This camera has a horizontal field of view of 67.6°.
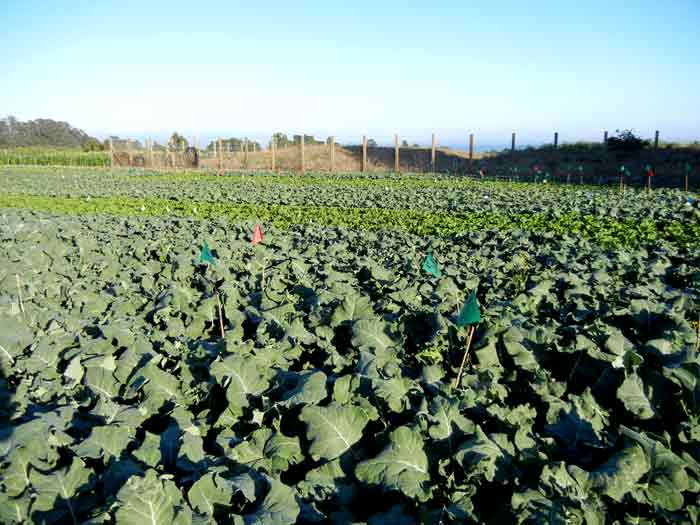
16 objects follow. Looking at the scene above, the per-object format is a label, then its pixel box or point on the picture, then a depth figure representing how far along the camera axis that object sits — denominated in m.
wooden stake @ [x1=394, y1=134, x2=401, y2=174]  34.62
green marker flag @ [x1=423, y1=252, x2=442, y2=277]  4.51
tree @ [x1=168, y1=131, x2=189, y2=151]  43.12
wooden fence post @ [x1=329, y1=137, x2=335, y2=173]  35.34
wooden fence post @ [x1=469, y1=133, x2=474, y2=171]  33.56
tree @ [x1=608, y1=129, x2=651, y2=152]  33.28
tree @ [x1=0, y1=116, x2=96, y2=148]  96.38
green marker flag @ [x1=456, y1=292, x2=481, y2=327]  3.19
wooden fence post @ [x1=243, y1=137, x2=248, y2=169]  39.50
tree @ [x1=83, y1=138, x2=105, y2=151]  70.50
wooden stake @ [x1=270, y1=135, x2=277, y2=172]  37.76
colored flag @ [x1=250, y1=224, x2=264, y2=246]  6.67
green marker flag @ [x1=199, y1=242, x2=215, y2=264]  5.19
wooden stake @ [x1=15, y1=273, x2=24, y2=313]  5.21
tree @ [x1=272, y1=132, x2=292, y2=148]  48.68
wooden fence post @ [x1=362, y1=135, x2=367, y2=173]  35.62
